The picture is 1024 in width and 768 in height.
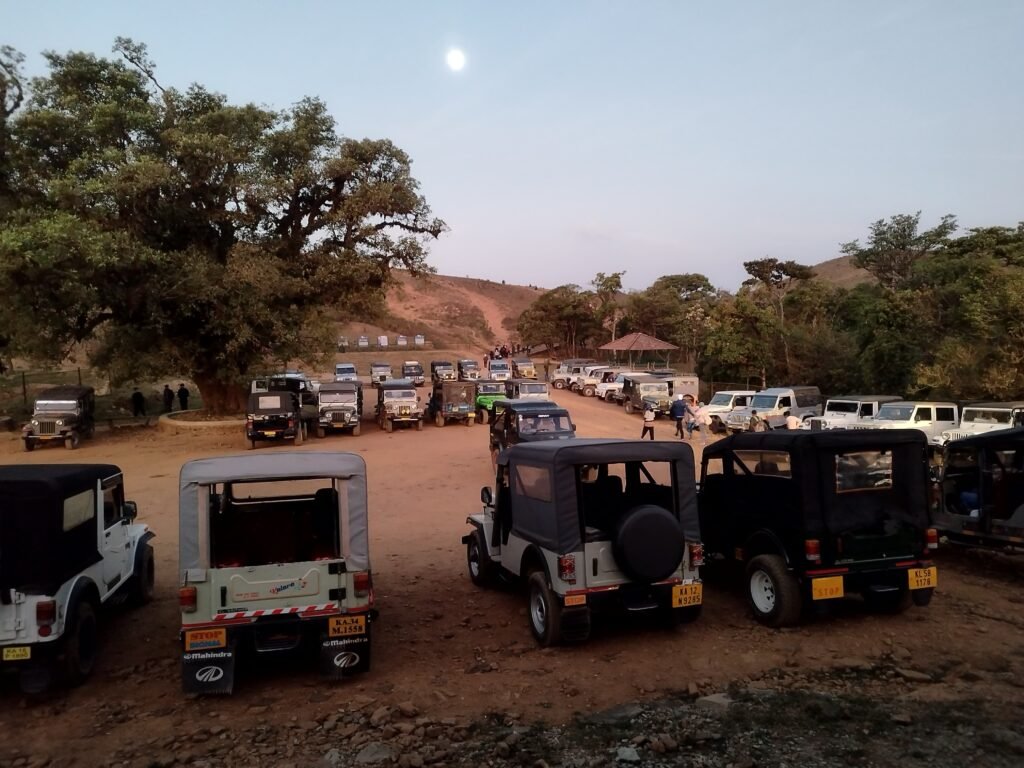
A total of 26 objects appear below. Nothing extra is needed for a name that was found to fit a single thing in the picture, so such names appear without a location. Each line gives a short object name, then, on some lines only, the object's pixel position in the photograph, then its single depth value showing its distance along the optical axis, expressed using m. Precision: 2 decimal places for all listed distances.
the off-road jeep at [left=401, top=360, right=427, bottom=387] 50.31
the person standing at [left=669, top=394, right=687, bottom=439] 25.45
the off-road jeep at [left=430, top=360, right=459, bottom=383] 48.62
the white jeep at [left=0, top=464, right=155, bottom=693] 6.16
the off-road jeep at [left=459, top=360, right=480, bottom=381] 48.28
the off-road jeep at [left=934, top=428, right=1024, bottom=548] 9.22
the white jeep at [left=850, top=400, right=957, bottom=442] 22.16
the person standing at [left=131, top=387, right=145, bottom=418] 34.06
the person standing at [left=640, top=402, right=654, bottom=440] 23.10
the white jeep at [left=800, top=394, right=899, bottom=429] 25.08
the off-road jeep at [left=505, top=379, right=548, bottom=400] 32.75
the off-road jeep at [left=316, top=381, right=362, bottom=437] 28.58
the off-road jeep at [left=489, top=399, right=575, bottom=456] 18.81
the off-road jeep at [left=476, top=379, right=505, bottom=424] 33.28
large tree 24.48
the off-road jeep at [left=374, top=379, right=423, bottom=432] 30.03
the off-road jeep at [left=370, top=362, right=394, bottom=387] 50.04
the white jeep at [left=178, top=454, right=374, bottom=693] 6.26
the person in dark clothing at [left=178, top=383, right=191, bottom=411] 36.33
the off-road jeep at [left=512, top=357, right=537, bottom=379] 50.45
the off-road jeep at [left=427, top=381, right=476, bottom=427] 31.30
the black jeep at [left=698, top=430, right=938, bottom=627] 7.49
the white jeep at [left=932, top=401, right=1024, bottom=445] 20.18
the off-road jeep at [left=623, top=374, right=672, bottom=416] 33.75
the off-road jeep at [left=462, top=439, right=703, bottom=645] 7.00
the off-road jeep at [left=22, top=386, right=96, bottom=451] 25.62
